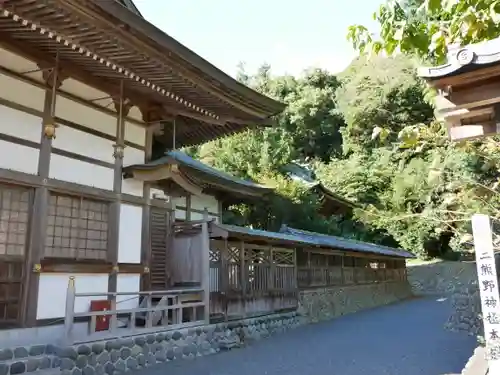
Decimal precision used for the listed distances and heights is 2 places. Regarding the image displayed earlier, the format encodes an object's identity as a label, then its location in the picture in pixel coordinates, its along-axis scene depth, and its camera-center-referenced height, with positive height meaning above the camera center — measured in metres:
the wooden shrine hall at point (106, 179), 6.59 +1.70
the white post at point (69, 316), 6.33 -0.61
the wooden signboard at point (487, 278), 4.54 -0.09
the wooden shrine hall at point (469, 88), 2.85 +1.26
